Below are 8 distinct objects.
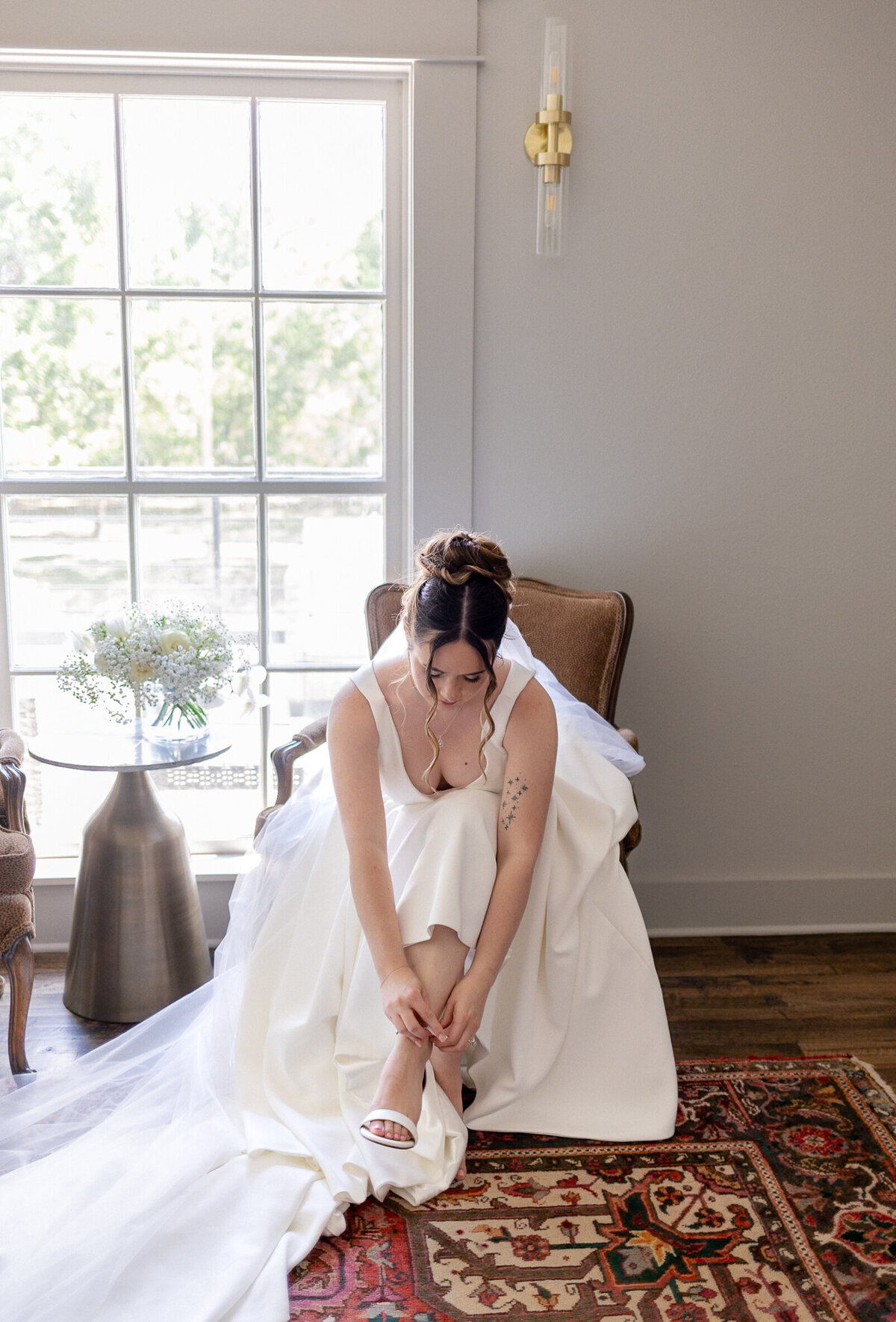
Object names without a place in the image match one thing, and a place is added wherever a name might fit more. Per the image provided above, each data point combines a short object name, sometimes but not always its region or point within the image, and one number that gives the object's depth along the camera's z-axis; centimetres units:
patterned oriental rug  169
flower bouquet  244
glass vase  252
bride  177
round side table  251
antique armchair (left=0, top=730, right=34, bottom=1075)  218
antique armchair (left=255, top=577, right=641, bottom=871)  270
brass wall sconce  263
